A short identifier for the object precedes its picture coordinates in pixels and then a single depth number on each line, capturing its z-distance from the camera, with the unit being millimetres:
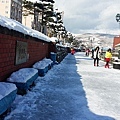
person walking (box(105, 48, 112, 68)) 11838
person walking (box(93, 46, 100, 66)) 12514
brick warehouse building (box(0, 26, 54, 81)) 3933
